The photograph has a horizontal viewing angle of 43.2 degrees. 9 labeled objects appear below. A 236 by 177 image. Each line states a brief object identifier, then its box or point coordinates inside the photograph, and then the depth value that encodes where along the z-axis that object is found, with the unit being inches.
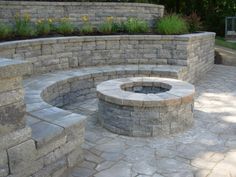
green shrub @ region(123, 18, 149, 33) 290.4
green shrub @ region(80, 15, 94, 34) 277.1
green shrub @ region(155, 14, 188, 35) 286.7
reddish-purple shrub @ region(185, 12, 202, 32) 331.6
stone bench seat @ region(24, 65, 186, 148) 120.3
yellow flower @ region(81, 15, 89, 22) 291.6
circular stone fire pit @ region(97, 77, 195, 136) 157.6
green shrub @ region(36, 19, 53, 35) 255.4
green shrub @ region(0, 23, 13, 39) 224.8
